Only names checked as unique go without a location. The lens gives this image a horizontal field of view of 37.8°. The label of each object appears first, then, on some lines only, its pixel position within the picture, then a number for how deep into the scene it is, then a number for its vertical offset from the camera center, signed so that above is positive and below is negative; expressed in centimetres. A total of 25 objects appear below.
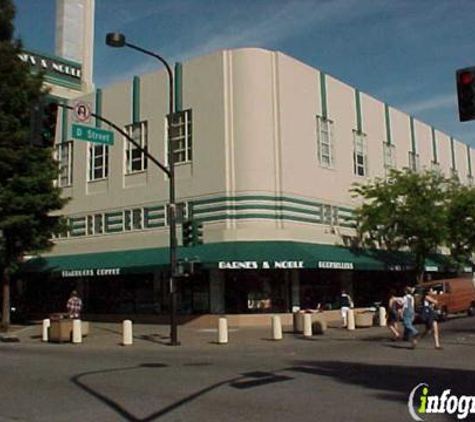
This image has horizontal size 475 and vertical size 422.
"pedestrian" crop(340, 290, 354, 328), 2795 +17
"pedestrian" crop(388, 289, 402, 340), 2180 -6
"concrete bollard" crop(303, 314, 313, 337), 2381 -50
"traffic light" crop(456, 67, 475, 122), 1335 +413
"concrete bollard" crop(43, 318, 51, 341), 2465 -36
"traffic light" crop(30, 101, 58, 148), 1689 +470
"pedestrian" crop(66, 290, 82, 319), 2719 +40
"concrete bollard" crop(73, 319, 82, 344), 2331 -50
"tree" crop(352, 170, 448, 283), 3441 +485
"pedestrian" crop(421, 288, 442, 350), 1886 -13
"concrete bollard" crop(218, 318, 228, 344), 2220 -62
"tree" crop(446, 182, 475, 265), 3733 +494
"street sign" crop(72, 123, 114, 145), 2003 +535
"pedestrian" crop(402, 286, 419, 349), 1928 -13
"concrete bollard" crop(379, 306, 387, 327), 2856 -32
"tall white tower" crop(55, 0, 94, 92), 6109 +2497
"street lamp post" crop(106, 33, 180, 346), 2180 +205
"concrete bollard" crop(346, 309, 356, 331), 2644 -40
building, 3072 +583
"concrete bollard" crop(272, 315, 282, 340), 2273 -52
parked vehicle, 3062 +60
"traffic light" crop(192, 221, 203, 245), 2244 +256
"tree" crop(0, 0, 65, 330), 2920 +623
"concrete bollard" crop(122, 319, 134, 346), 2236 -55
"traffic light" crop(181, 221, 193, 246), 2248 +260
